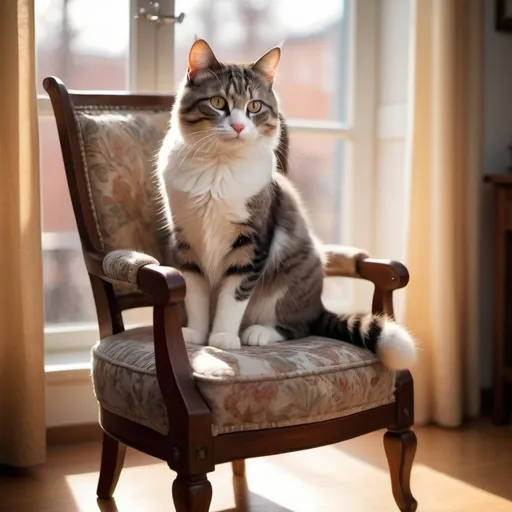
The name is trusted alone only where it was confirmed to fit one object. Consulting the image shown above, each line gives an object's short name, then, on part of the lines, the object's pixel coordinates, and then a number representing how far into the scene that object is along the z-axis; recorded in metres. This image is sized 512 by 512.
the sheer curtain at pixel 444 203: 2.66
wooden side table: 2.78
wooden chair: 1.60
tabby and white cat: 1.80
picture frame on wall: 2.93
